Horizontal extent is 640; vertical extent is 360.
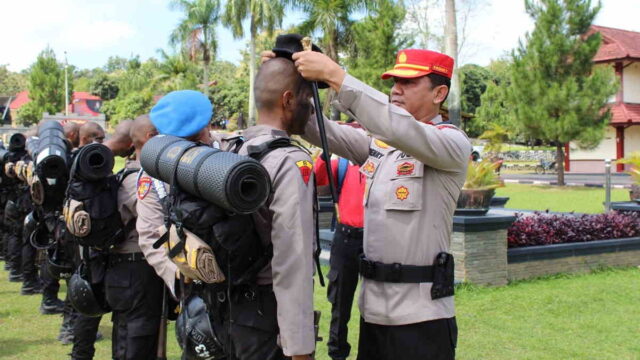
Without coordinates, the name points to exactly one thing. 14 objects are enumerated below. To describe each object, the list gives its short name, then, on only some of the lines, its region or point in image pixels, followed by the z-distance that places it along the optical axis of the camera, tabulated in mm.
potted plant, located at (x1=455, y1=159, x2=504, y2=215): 7605
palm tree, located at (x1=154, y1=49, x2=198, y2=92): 45062
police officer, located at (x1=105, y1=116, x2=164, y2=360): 3936
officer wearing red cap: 2695
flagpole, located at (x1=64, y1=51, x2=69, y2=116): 56406
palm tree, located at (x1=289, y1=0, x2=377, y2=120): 26156
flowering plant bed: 7922
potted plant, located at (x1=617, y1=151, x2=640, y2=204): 11445
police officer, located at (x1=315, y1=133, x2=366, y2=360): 5184
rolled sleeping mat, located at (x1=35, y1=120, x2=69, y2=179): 5238
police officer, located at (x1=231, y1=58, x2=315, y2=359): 2387
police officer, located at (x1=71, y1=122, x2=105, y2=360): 4680
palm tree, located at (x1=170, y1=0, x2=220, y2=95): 36750
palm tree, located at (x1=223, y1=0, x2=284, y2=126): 31328
